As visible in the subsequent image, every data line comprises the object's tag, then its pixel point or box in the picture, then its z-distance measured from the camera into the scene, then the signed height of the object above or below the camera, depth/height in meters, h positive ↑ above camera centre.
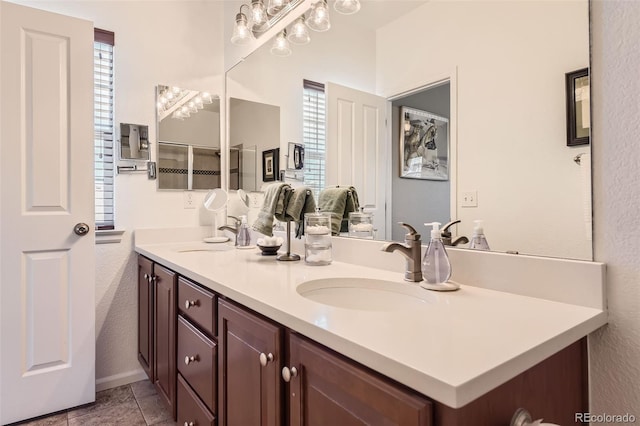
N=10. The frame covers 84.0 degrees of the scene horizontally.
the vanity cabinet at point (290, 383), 0.56 -0.35
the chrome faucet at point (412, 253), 1.08 -0.13
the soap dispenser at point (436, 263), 0.99 -0.14
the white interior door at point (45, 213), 1.63 +0.00
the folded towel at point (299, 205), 1.58 +0.03
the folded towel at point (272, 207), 1.59 +0.02
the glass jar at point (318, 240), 1.42 -0.12
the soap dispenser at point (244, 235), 2.05 -0.14
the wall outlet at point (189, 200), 2.29 +0.08
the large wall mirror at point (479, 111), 0.90 +0.31
